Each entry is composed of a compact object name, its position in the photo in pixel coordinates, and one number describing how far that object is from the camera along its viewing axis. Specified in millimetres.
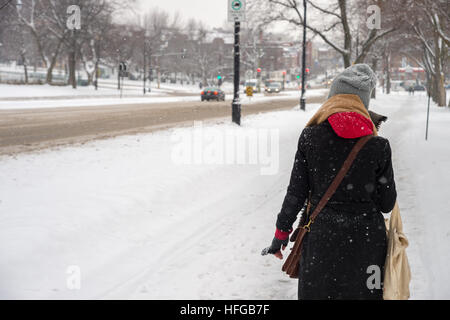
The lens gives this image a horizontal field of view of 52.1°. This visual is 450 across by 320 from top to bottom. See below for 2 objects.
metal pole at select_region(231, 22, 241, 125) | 16750
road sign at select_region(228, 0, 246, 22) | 16172
